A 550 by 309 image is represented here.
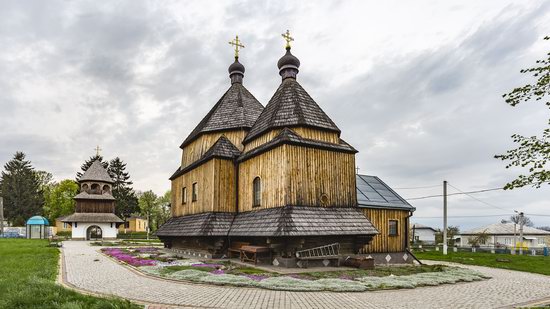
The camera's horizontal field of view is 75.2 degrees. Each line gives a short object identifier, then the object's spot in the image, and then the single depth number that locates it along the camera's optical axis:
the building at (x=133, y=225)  75.18
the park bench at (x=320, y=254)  14.47
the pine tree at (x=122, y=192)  58.78
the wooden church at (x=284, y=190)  15.12
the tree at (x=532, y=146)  6.67
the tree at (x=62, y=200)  63.56
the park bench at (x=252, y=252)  14.93
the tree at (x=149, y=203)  69.12
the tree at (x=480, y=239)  51.30
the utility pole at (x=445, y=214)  28.29
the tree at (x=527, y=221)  63.28
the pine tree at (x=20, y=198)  62.41
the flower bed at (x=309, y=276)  10.10
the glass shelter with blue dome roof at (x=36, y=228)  47.09
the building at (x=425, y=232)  70.50
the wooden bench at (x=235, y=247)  17.31
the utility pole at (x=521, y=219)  34.65
